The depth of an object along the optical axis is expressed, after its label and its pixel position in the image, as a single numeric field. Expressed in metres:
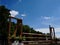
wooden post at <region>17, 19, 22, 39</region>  4.18
